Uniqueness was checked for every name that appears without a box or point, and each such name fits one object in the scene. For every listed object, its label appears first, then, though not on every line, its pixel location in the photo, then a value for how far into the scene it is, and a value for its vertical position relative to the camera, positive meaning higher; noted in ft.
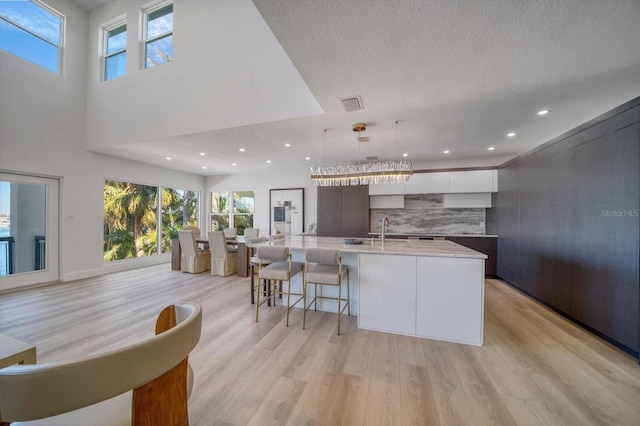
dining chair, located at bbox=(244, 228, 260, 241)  21.22 -1.72
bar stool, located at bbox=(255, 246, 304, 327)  9.37 -2.31
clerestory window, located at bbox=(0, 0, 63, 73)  13.19 +10.76
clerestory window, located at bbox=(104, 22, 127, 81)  16.22 +11.30
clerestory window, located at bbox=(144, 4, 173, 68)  15.26 +11.68
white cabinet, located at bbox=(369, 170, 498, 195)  16.42 +2.25
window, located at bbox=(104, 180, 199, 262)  18.12 -0.46
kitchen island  8.02 -2.78
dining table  16.97 -3.04
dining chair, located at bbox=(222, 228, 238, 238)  21.49 -1.76
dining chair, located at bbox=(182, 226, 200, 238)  18.37 -1.40
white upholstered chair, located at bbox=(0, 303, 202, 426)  1.78 -1.49
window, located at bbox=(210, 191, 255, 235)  24.95 +0.34
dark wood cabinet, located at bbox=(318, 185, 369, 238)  18.49 +0.22
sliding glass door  13.26 -1.09
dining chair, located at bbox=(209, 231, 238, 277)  16.61 -3.09
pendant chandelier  10.88 +1.96
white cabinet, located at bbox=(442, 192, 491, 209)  17.26 +1.08
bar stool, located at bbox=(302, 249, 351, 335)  8.87 -2.29
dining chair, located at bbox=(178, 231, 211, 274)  17.48 -3.23
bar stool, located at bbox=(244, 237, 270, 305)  11.30 -1.53
